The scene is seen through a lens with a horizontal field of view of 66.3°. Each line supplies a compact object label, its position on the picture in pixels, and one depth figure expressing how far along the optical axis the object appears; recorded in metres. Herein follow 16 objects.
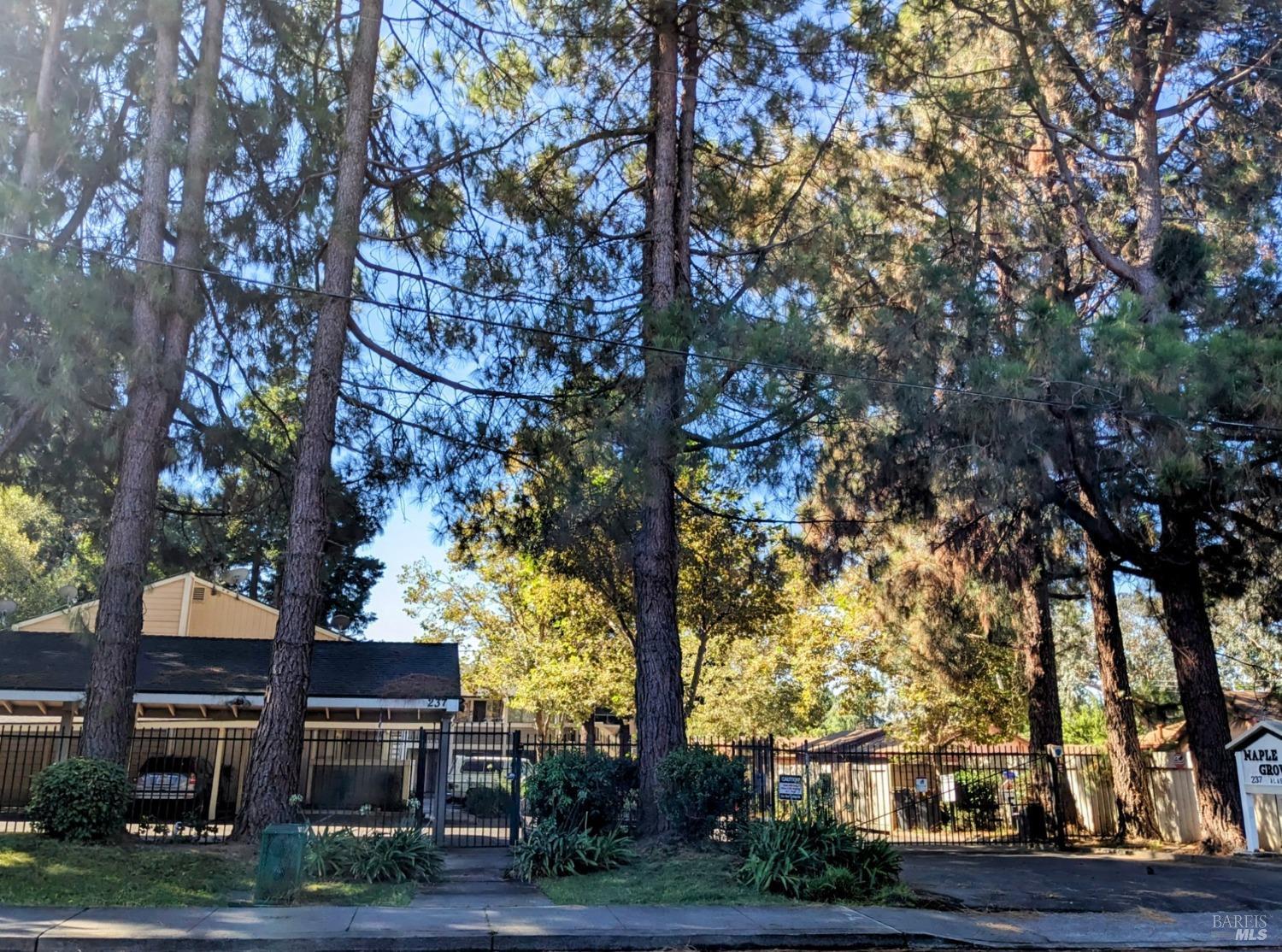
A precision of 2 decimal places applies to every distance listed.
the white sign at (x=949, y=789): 25.32
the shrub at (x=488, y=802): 20.56
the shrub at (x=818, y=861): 10.54
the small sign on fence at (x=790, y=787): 12.26
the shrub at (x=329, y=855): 10.78
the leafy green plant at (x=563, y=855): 11.65
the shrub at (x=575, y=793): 12.38
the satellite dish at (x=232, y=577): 25.45
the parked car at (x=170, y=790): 17.36
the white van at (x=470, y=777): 20.72
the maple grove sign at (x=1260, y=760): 14.87
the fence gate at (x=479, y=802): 16.69
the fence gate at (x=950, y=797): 19.38
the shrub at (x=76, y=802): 11.30
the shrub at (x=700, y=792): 12.20
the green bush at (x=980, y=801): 23.14
